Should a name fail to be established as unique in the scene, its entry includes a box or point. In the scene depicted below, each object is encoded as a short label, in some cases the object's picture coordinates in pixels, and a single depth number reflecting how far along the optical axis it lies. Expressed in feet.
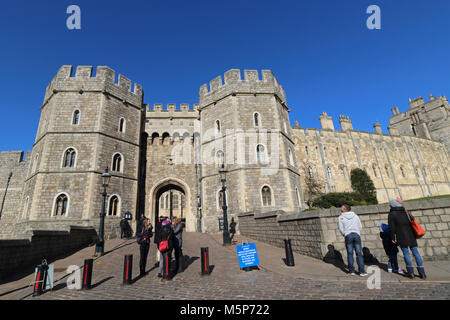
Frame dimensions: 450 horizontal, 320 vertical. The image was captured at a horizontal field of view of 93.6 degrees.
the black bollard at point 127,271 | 16.81
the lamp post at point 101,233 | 30.45
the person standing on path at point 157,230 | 19.57
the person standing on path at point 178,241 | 20.35
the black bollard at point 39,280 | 15.52
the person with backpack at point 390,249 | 16.38
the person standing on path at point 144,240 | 19.48
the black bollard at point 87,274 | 16.25
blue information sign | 19.13
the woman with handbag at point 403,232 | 14.52
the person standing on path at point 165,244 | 18.20
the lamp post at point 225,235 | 33.86
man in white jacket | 16.34
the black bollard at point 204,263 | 18.46
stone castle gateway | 44.52
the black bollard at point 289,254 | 20.24
